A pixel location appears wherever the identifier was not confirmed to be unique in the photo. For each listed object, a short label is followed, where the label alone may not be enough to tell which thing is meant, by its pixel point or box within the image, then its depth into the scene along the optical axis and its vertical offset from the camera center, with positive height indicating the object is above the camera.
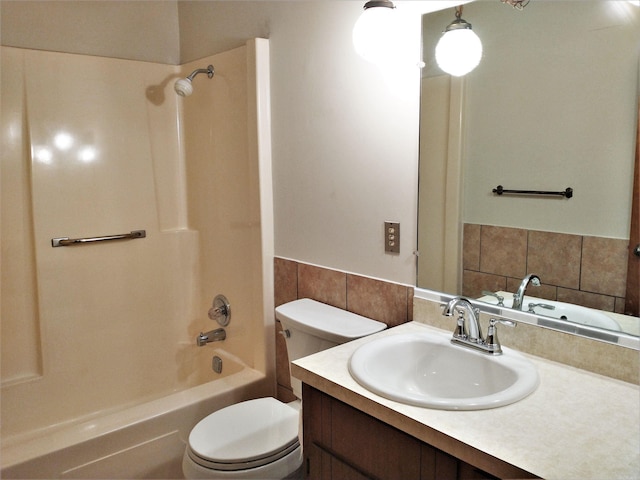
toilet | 1.57 -0.77
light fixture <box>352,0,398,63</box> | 1.49 +0.45
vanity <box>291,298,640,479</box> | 0.91 -0.46
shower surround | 2.18 -0.17
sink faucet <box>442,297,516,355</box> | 1.34 -0.37
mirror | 1.19 +0.08
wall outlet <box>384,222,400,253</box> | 1.66 -0.16
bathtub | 1.66 -0.83
